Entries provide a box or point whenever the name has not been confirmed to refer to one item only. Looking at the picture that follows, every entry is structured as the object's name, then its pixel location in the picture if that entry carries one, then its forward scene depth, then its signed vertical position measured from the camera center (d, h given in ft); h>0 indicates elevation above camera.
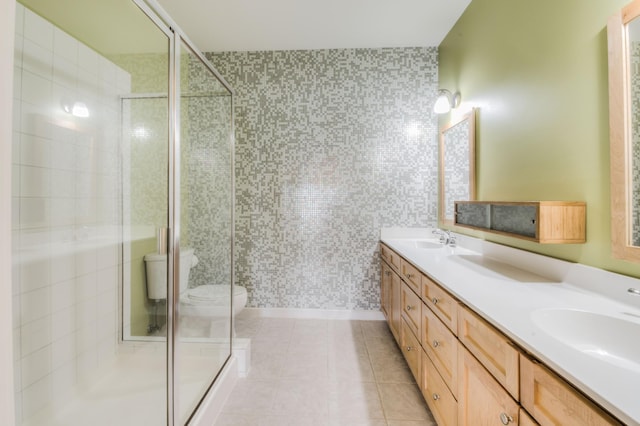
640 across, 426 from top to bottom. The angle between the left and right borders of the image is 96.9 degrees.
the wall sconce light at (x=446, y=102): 7.79 +3.16
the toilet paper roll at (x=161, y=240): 4.46 -0.40
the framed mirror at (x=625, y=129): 3.33 +1.04
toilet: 5.41 -1.79
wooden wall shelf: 4.02 -0.09
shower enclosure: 4.27 +0.03
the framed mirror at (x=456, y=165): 7.08 +1.37
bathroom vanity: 1.95 -1.17
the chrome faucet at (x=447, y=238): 7.68 -0.62
